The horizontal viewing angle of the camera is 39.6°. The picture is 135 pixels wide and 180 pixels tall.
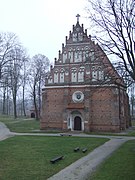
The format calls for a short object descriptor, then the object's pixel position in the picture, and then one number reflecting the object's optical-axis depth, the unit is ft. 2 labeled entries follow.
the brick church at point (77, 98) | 70.53
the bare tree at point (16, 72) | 75.71
